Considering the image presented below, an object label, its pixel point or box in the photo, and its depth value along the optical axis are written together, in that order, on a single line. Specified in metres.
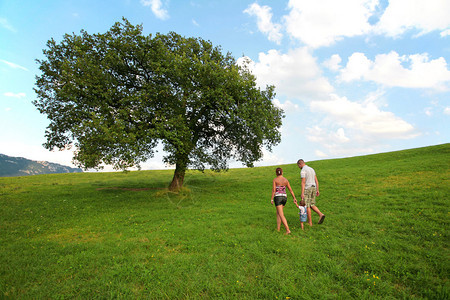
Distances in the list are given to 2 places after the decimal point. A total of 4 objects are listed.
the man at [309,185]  11.20
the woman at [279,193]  10.25
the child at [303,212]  11.13
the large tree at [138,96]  18.36
